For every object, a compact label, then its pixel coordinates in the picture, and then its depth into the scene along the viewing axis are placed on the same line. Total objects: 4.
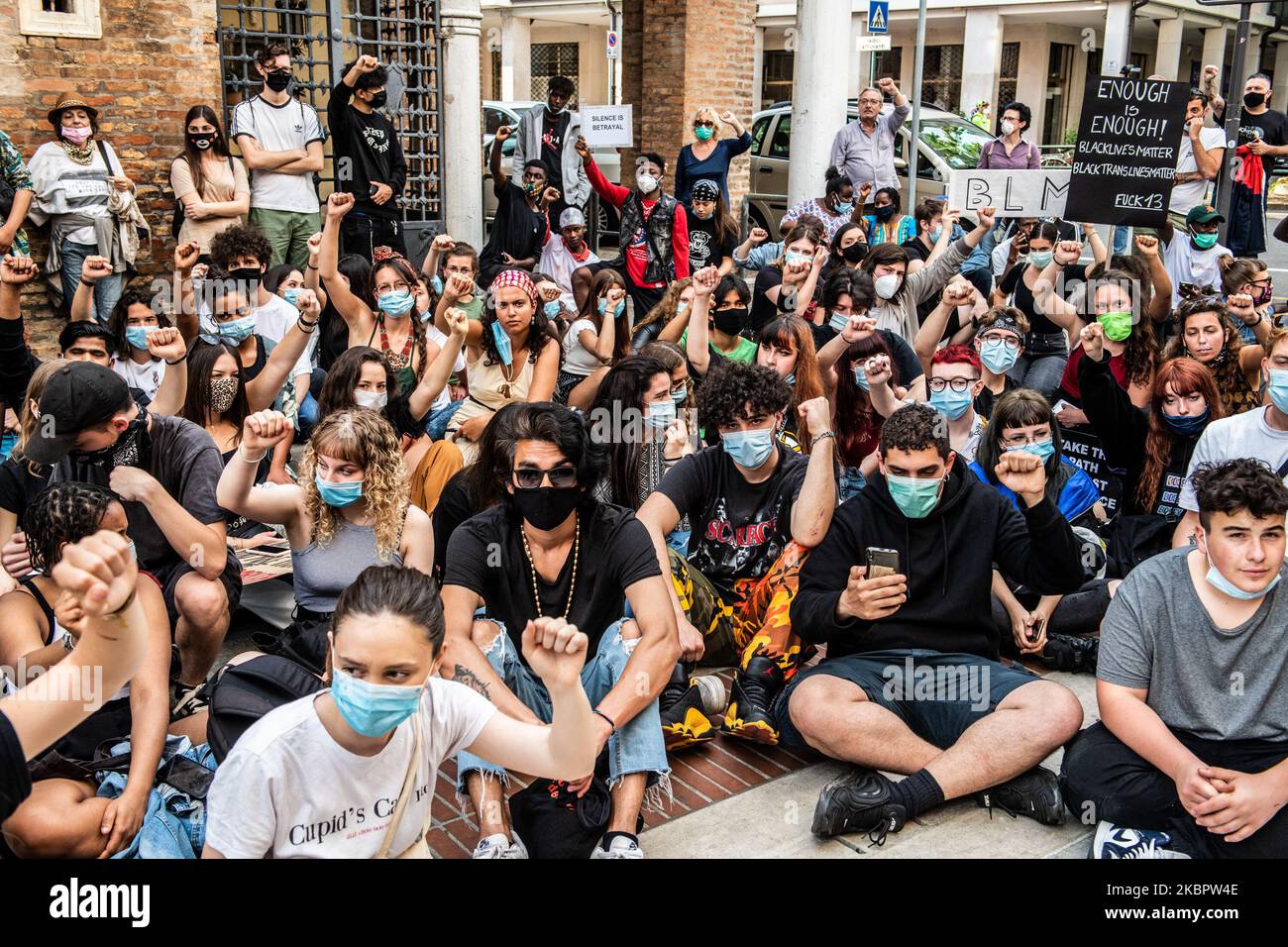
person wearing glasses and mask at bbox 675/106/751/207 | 11.14
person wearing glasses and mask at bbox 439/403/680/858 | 3.85
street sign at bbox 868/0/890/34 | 11.66
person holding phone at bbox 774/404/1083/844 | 4.00
